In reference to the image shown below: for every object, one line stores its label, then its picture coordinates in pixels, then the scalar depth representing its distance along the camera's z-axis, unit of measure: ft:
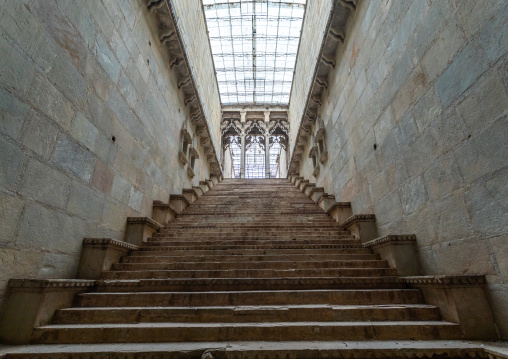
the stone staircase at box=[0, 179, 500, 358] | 6.72
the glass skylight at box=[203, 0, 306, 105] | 40.98
